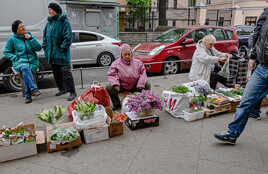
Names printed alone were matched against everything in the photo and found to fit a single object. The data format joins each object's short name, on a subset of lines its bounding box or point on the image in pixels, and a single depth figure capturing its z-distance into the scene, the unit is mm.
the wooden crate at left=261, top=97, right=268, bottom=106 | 4783
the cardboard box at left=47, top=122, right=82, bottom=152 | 3098
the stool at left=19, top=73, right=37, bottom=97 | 5174
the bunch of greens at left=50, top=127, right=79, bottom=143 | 3096
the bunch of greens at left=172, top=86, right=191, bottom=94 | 4221
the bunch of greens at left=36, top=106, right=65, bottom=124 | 3173
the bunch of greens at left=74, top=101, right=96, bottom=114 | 3218
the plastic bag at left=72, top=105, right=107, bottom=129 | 3240
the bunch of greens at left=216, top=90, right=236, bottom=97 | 4539
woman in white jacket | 4922
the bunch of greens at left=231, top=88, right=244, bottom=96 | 4715
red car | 7484
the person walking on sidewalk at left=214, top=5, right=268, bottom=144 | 2789
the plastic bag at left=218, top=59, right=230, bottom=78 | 5186
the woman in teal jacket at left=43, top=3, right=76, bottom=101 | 4785
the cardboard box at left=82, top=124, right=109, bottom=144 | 3299
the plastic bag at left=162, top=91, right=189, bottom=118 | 4160
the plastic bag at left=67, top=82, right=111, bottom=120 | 3944
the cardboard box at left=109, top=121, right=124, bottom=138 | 3488
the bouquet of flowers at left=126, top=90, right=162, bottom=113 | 3639
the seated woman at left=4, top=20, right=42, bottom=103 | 4944
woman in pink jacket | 4270
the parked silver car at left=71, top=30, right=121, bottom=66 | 8648
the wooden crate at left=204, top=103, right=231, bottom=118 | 4230
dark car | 13062
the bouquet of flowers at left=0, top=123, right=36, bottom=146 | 2905
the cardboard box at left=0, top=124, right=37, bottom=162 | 2883
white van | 5672
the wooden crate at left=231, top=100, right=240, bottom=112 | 4484
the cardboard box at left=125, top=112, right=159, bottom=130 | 3729
